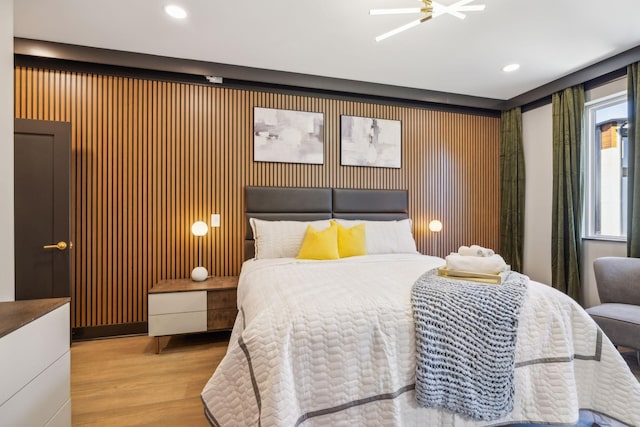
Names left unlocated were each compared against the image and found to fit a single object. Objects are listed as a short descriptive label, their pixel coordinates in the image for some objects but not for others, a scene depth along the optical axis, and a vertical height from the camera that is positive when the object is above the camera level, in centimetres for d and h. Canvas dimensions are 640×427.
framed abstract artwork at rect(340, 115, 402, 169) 359 +90
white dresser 111 -61
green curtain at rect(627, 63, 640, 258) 274 +50
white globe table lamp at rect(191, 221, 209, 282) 289 -18
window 306 +49
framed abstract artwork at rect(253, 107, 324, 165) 331 +91
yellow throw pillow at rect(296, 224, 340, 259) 274 -27
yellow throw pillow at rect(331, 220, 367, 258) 292 -25
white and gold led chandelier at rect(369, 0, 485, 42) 186 +131
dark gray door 251 +7
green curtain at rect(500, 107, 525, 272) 396 +36
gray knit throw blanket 132 -62
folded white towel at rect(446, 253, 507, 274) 184 -31
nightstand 256 -80
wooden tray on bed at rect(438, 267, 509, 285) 176 -37
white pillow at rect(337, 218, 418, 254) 313 -23
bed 122 -66
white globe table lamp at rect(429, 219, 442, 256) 371 -13
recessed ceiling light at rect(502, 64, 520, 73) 311 +155
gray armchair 210 -72
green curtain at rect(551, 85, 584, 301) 326 +27
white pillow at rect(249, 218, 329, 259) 292 -21
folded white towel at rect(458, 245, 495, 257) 207 -26
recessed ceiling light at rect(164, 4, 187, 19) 223 +156
